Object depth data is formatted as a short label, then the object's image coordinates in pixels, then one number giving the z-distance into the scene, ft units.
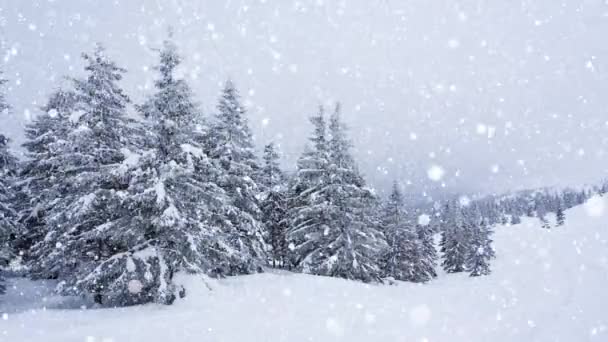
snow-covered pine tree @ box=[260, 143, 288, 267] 102.83
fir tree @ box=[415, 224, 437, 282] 140.36
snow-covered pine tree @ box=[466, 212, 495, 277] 165.92
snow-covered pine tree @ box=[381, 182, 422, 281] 132.36
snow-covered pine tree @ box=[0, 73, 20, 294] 53.93
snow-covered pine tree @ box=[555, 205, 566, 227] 315.19
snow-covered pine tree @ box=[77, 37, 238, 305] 45.01
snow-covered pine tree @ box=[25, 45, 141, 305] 48.73
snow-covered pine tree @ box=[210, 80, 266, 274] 75.31
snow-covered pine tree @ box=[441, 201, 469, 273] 182.28
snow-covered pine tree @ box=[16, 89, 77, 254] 63.36
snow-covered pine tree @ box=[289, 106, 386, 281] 76.38
